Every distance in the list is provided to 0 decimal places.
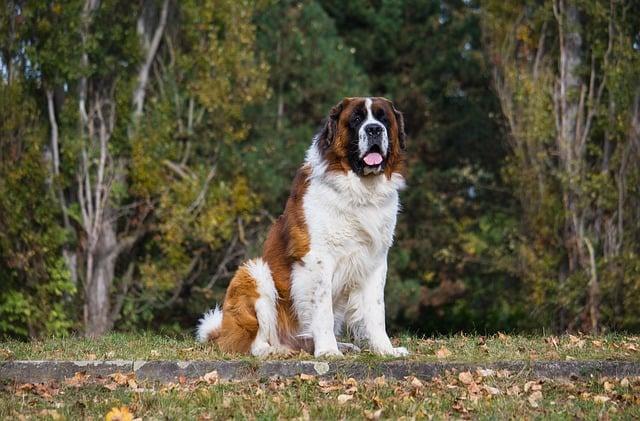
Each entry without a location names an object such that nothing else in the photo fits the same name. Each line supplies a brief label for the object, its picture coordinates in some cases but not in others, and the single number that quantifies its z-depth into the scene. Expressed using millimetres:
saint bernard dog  15711
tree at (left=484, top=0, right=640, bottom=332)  33000
